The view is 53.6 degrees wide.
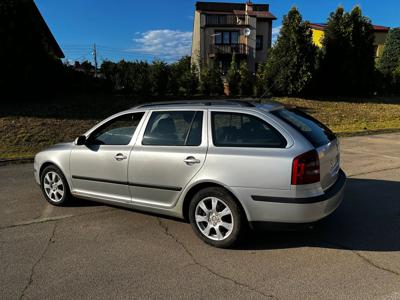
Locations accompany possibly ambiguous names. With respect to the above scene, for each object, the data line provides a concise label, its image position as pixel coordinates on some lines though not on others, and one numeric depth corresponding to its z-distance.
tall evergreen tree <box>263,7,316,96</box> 20.42
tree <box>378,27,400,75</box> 30.34
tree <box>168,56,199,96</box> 19.22
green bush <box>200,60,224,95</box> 19.95
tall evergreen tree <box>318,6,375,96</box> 22.42
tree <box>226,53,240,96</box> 20.67
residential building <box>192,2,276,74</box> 42.84
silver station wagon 3.91
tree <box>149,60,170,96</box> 18.41
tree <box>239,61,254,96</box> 20.73
